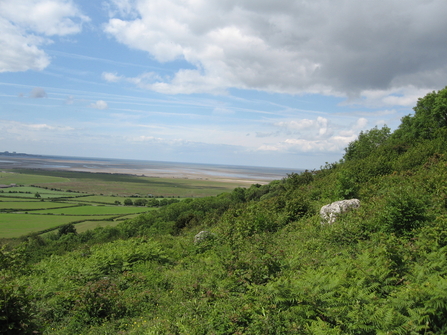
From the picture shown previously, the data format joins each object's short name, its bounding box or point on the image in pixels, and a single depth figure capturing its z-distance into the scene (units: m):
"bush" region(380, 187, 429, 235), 10.19
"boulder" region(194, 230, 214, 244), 16.78
